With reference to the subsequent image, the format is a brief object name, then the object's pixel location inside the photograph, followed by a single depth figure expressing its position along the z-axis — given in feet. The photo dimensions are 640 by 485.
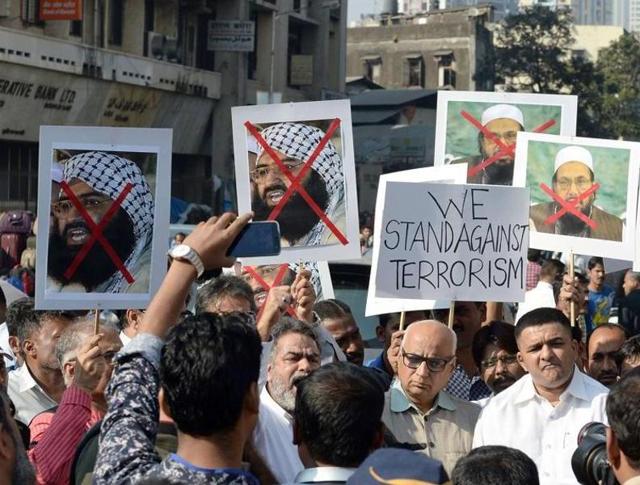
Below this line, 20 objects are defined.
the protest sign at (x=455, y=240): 23.73
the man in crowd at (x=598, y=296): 39.11
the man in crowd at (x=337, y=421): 12.21
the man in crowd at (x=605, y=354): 24.66
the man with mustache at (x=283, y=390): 16.67
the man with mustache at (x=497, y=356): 22.86
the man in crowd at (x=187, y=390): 10.53
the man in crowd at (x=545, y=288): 31.53
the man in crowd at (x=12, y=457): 11.19
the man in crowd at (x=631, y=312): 34.81
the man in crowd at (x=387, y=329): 23.61
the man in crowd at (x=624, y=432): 12.00
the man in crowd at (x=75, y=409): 15.14
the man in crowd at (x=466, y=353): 22.89
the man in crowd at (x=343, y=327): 23.83
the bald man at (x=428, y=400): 19.21
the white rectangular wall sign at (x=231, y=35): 117.91
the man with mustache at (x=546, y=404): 19.22
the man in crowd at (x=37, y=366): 20.56
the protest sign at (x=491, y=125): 28.58
